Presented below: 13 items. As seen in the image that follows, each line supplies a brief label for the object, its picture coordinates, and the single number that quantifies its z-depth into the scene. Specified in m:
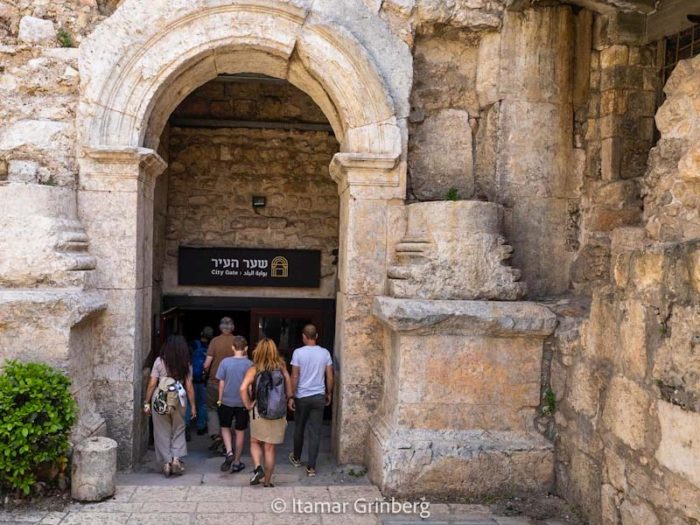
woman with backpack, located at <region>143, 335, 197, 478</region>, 5.57
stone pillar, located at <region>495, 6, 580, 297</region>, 5.88
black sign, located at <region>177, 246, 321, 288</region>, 8.20
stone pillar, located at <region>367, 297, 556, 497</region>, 5.09
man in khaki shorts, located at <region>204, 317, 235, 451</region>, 6.75
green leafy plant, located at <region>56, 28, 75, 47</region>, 5.63
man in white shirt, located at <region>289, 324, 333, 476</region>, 5.82
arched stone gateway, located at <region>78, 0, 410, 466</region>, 5.53
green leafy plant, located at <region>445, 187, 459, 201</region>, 5.85
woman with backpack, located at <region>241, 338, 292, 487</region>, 5.34
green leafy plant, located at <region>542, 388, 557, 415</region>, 5.28
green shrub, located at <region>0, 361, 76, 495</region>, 4.41
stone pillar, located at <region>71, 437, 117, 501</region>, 4.78
